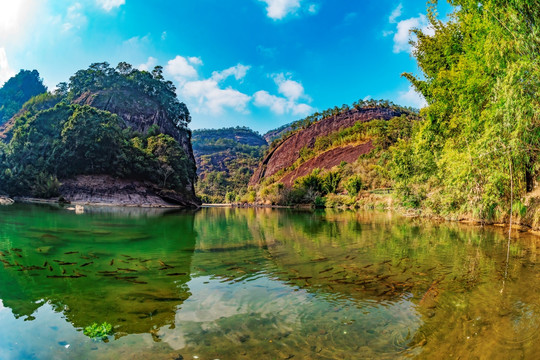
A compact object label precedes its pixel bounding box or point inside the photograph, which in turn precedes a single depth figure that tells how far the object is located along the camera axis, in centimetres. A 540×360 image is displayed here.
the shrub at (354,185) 7263
